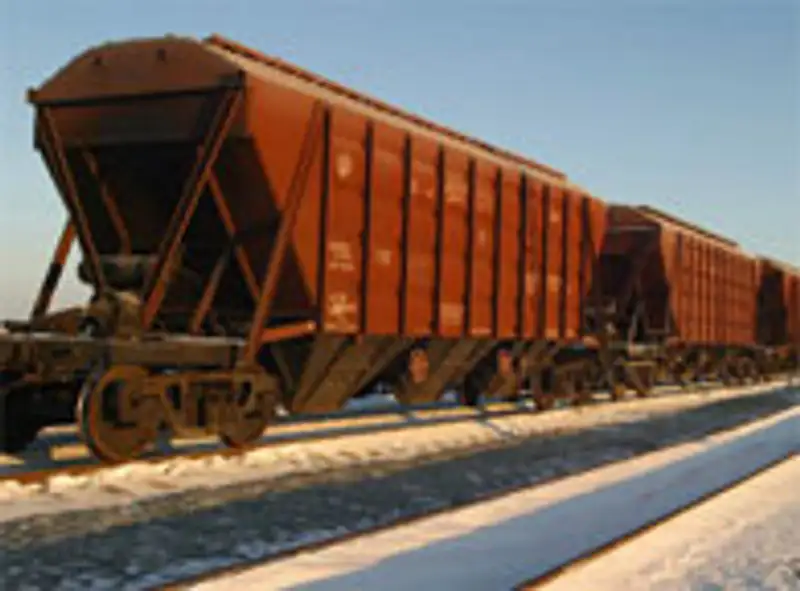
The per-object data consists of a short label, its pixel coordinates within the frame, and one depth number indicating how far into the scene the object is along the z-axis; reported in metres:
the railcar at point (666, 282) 20.80
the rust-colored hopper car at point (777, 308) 33.38
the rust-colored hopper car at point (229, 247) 9.38
